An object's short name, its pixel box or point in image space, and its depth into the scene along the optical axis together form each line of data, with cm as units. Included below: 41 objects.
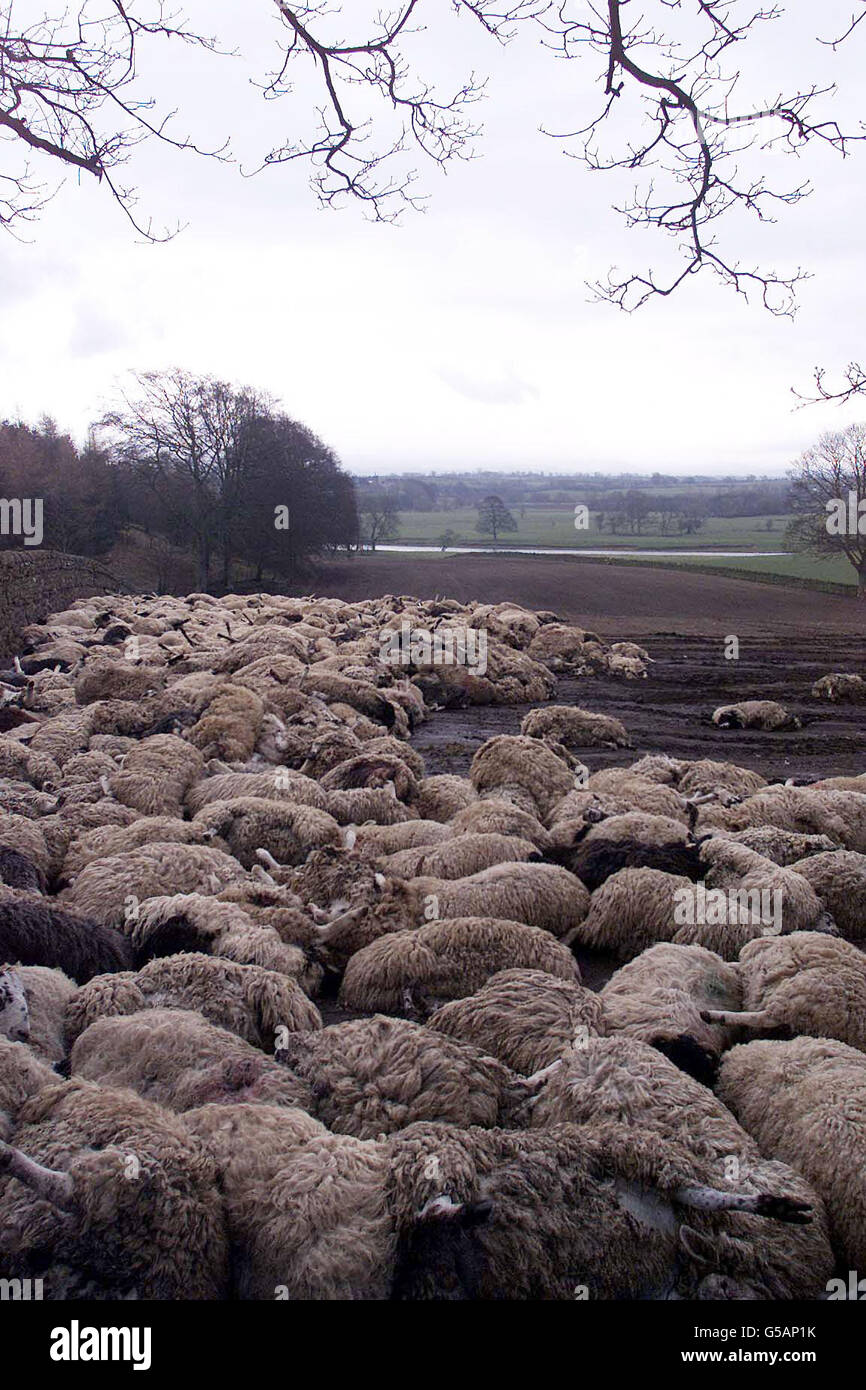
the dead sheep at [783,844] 679
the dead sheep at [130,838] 666
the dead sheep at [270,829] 709
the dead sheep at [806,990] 448
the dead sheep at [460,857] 657
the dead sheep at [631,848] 641
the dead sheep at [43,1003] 415
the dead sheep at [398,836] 721
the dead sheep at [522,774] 865
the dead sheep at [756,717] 1364
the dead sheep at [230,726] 938
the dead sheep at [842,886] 611
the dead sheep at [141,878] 573
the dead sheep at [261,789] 798
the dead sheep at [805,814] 772
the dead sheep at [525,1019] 417
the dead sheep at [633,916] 586
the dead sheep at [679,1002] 408
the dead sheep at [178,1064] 380
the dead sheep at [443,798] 837
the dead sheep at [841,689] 1590
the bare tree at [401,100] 458
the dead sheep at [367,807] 802
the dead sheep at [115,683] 1187
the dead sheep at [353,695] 1192
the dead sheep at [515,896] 577
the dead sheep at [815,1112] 334
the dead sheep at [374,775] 851
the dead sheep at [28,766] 878
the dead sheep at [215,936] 507
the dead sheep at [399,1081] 371
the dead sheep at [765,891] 571
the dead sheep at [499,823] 729
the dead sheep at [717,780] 880
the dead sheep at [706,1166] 307
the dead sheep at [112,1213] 279
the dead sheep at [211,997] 445
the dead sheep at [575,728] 1219
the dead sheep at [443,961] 500
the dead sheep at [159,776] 801
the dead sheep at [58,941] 491
